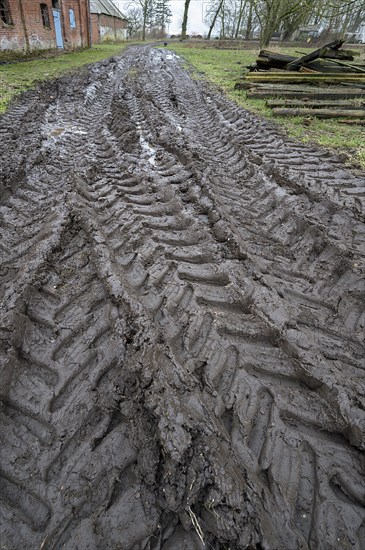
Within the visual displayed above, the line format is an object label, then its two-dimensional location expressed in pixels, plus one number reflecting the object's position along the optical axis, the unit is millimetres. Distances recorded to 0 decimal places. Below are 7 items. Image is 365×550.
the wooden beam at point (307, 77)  10023
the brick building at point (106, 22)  30686
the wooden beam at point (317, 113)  7656
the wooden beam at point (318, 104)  8227
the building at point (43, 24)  14471
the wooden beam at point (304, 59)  10773
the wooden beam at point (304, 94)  8820
